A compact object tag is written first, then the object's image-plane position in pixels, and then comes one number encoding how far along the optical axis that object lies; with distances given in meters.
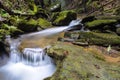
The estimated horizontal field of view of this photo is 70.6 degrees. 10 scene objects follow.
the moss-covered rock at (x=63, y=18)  7.28
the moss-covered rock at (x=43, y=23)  6.85
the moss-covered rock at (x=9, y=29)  4.93
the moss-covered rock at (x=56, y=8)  9.87
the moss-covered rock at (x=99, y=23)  4.92
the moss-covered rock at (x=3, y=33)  4.36
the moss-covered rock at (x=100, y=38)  4.07
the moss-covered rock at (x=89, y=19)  6.06
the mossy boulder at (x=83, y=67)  2.56
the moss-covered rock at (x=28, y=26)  5.52
